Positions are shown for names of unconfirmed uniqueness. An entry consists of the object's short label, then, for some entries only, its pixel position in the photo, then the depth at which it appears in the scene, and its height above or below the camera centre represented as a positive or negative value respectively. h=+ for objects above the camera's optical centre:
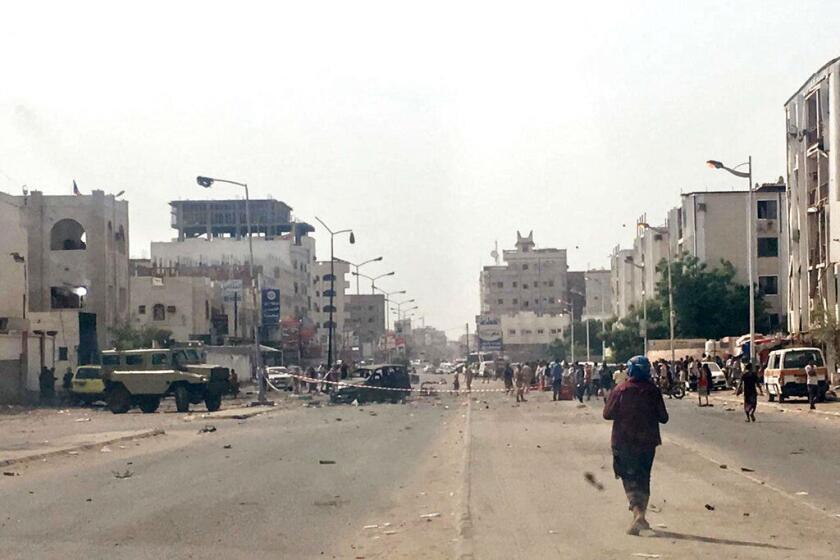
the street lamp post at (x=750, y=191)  52.06 +5.94
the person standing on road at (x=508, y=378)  61.88 -2.78
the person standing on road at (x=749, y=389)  32.89 -1.85
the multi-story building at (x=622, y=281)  133.75 +4.42
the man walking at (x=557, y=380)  52.80 -2.47
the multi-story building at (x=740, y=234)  90.19 +6.51
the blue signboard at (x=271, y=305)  75.12 +1.16
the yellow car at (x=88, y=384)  50.50 -2.34
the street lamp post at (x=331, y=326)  73.38 -0.14
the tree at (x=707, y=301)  88.44 +1.33
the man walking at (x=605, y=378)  54.66 -2.49
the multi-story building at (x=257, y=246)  131.12 +8.53
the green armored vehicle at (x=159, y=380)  45.88 -1.99
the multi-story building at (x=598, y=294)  170.90 +3.86
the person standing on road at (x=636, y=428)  12.35 -1.06
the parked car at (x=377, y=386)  51.91 -2.70
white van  44.47 -1.84
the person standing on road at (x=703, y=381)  46.78 -2.28
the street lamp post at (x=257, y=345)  52.53 -0.91
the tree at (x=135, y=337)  72.38 -0.69
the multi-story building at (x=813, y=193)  59.84 +6.43
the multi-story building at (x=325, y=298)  168.25 +3.59
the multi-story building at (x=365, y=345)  175.62 -3.24
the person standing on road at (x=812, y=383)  39.97 -2.06
